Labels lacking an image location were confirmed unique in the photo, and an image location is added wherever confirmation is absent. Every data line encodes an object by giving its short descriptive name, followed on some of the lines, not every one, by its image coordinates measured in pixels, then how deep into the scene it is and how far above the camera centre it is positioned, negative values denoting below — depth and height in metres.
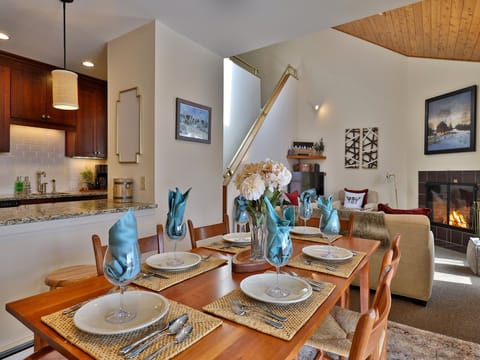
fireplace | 4.59 -0.43
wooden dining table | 0.72 -0.44
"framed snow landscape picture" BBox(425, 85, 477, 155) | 4.61 +0.97
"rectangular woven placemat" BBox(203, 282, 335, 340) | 0.81 -0.43
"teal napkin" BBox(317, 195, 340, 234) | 1.54 -0.24
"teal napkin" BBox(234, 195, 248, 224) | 1.56 -0.19
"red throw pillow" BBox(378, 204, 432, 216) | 2.96 -0.35
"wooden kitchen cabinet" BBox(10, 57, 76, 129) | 3.23 +0.91
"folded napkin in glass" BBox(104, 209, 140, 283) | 0.84 -0.22
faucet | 3.80 -0.12
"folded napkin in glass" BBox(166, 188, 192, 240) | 1.41 -0.21
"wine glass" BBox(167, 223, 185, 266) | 1.38 -0.30
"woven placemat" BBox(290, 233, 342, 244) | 1.90 -0.42
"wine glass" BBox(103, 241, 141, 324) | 0.85 -0.28
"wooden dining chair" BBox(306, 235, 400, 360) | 0.67 -0.44
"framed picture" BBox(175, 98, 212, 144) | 2.81 +0.56
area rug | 1.88 -1.16
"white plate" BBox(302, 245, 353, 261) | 1.45 -0.41
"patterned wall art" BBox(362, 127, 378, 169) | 6.09 +0.63
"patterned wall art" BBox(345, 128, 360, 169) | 6.30 +0.64
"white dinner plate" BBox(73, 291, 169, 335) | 0.79 -0.41
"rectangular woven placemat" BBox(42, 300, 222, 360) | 0.71 -0.43
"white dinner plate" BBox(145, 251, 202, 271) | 1.29 -0.41
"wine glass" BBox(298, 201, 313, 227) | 2.07 -0.24
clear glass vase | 1.43 -0.30
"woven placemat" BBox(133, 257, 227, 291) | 1.14 -0.43
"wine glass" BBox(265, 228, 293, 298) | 1.04 -0.27
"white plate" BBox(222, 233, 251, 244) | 1.79 -0.40
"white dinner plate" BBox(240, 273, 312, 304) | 0.96 -0.41
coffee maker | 4.40 -0.03
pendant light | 2.37 +0.72
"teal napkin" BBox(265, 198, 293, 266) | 1.04 -0.23
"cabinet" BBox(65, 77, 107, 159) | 3.91 +0.73
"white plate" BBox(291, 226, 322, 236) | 2.05 -0.40
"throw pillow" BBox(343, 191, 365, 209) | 5.75 -0.48
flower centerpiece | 1.33 -0.06
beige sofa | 2.60 -0.71
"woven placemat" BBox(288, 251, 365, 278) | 1.30 -0.43
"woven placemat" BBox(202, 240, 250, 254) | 1.66 -0.42
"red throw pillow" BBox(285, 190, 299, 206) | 4.79 -0.35
